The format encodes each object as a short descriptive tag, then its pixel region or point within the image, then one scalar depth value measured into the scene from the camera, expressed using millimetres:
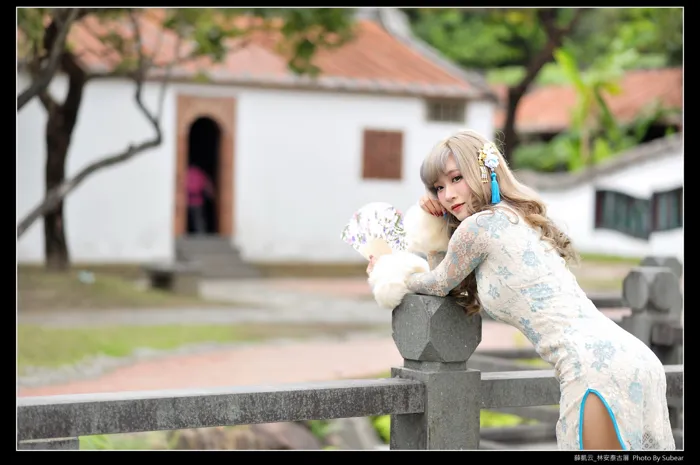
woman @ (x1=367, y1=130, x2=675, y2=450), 3377
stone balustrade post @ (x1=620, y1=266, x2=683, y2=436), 5754
